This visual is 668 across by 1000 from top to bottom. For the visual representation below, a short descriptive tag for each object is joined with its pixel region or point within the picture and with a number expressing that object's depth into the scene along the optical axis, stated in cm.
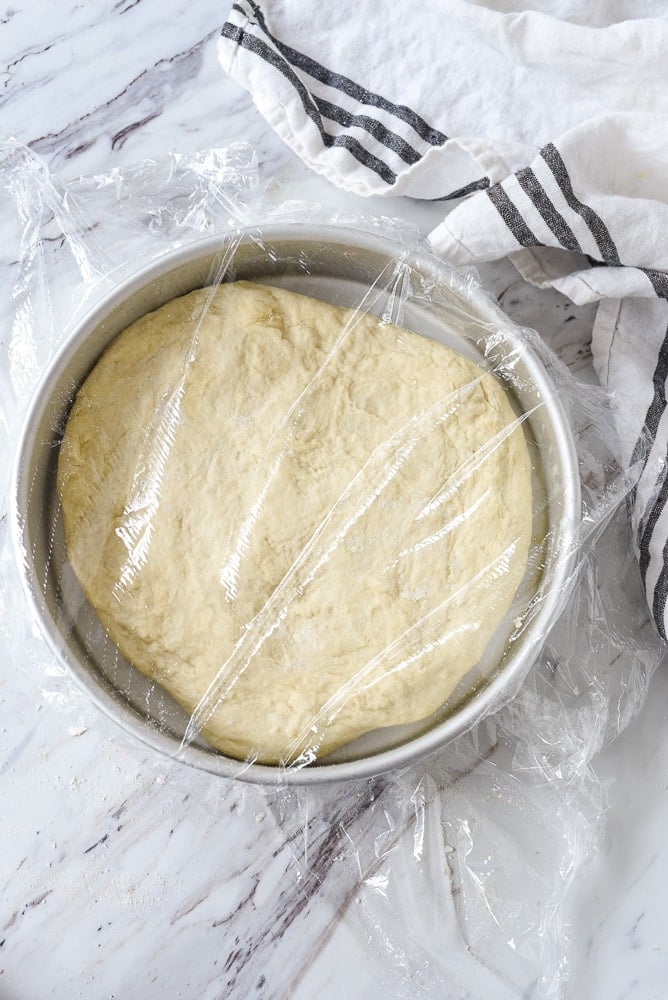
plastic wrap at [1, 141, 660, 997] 77
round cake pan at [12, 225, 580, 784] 77
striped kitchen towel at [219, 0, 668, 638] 85
